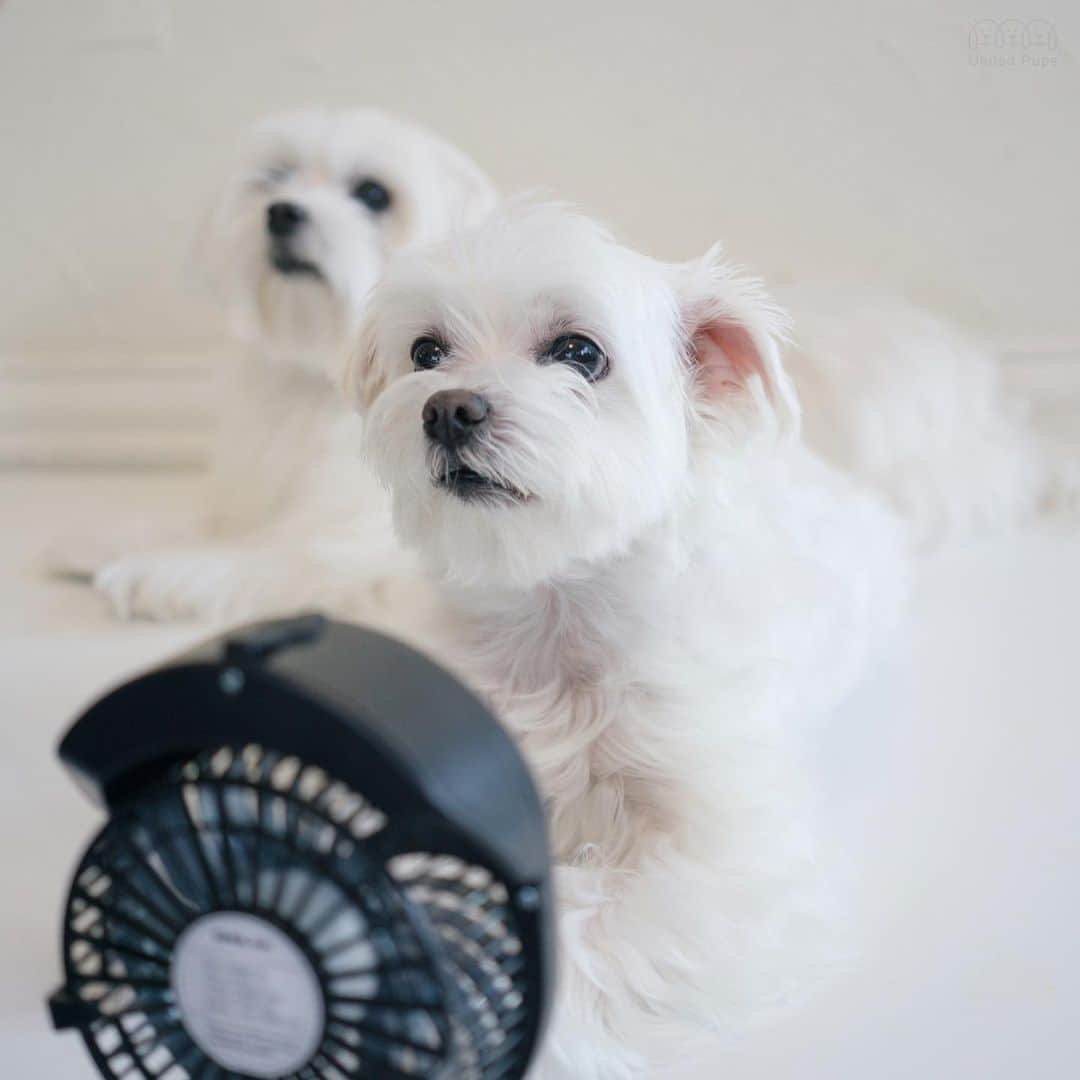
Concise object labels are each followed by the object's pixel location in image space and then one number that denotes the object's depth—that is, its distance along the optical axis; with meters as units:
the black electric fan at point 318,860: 0.49
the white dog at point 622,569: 0.83
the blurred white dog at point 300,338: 1.48
